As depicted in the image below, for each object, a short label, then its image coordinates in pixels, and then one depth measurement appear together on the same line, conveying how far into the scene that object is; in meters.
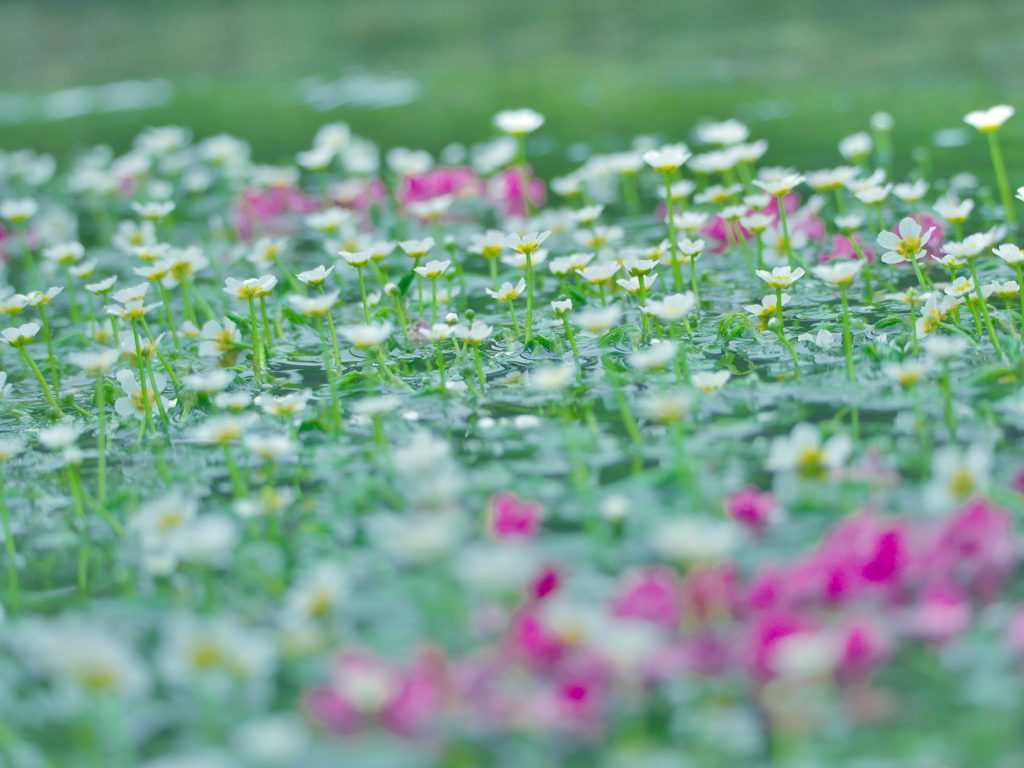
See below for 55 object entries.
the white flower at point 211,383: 1.05
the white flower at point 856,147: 1.16
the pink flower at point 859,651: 0.98
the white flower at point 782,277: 1.07
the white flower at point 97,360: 1.05
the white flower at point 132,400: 1.08
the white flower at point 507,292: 1.10
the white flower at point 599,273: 1.09
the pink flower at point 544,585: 1.00
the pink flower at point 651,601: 0.99
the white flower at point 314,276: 1.09
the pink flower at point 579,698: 0.98
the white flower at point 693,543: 0.98
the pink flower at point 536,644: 0.98
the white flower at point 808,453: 1.02
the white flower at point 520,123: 1.14
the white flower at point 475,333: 1.08
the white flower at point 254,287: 1.09
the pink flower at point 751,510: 1.01
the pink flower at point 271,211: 1.26
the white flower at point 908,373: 1.03
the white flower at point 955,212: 1.08
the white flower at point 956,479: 1.00
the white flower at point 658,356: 1.03
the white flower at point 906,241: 1.08
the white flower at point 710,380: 1.05
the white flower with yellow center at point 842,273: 1.05
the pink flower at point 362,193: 1.23
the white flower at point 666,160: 1.10
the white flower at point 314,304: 1.06
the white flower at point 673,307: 1.05
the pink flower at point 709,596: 0.99
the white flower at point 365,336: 1.05
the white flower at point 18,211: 1.15
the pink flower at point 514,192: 1.25
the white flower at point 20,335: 1.07
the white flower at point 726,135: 1.15
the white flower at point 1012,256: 1.06
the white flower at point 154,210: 1.15
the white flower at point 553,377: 1.03
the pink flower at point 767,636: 0.98
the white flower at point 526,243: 1.09
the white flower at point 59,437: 1.03
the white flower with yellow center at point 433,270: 1.09
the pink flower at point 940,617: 0.98
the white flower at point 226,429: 1.03
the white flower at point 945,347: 1.02
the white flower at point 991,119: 1.10
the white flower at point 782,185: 1.10
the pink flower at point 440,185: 1.25
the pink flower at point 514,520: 1.01
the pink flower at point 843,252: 1.14
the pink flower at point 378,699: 0.98
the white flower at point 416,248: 1.10
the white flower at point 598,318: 1.04
